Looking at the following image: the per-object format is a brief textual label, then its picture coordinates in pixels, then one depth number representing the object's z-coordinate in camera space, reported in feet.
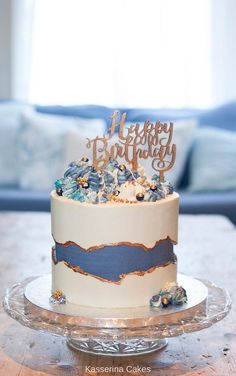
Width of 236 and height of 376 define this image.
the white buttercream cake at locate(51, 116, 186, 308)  3.18
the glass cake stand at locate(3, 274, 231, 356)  3.00
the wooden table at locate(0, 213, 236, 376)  3.08
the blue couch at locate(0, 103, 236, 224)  8.70
